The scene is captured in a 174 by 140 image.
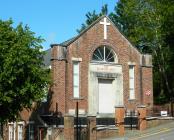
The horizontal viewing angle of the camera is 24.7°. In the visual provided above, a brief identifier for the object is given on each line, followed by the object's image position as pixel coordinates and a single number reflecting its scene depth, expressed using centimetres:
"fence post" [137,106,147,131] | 2749
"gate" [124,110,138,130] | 2788
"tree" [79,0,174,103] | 3805
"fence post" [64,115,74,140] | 2599
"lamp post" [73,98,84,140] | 2603
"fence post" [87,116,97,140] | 2621
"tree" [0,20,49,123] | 2575
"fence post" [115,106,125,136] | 2681
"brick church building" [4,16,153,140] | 3032
